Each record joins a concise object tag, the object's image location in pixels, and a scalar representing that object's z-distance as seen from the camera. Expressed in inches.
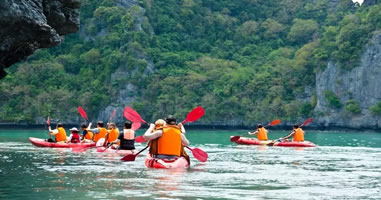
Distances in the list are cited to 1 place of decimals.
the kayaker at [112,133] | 1050.1
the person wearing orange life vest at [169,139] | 711.1
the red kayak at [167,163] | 729.6
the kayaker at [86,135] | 1154.0
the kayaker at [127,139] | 946.0
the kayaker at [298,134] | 1295.5
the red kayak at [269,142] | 1290.6
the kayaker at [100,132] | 1142.0
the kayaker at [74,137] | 1152.2
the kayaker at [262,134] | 1376.7
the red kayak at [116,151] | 957.7
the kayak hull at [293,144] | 1286.9
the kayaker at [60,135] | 1178.0
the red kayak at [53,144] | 1129.1
